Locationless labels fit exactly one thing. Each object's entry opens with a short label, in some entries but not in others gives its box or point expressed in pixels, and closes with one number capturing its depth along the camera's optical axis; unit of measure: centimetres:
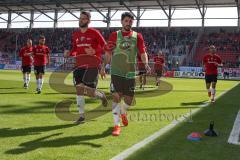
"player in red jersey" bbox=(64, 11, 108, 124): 899
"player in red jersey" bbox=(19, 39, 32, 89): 1817
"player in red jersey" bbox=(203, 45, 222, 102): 1500
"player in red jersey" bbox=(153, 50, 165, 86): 2280
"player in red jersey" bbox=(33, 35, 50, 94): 1628
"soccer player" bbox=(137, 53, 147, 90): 1909
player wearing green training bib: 811
